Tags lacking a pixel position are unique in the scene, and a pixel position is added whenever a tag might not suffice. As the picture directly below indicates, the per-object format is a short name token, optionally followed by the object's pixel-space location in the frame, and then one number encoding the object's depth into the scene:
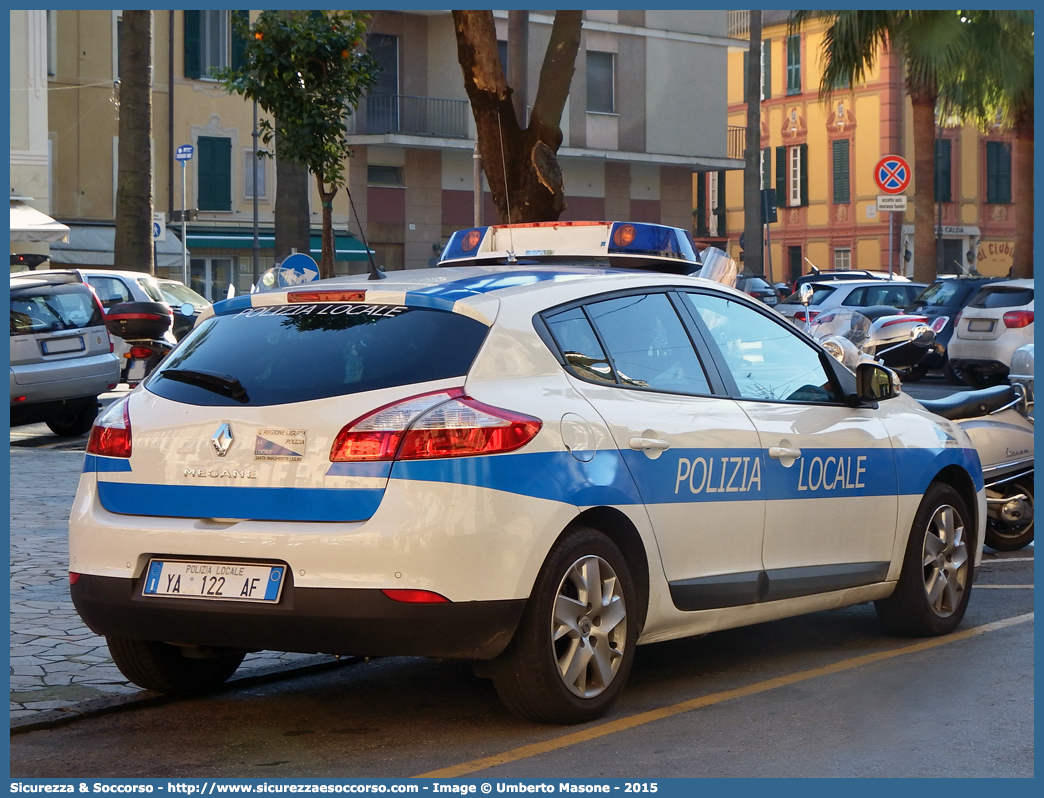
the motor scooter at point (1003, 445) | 9.83
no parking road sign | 25.86
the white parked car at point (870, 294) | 27.95
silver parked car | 17.64
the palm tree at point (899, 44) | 29.48
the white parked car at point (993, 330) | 22.89
